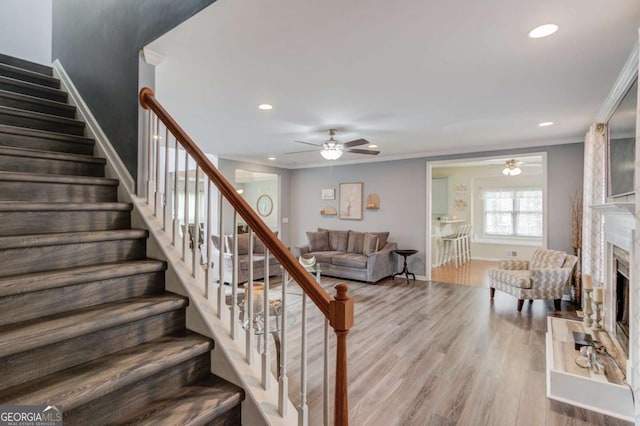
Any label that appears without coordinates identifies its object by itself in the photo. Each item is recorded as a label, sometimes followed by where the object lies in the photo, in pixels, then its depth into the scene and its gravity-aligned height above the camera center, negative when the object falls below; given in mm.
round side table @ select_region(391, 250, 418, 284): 6172 -805
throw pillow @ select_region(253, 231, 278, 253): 6498 -711
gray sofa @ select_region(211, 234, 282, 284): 5688 -864
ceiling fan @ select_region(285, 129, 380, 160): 4340 +894
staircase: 1303 -492
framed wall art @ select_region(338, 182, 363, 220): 7223 +289
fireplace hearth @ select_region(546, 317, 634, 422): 2191 -1218
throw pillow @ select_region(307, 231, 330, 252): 7031 -612
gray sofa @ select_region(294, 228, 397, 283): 6004 -822
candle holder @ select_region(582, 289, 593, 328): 3375 -1033
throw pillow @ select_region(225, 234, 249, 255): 6076 -582
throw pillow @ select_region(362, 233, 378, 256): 6297 -613
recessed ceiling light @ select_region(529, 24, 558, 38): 1985 +1174
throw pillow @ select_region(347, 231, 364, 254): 6719 -605
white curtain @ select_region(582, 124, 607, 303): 3498 +189
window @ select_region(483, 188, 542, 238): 7971 +67
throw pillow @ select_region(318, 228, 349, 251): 6957 -579
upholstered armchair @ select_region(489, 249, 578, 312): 4207 -868
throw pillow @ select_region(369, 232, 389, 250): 6539 -500
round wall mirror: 11352 +291
